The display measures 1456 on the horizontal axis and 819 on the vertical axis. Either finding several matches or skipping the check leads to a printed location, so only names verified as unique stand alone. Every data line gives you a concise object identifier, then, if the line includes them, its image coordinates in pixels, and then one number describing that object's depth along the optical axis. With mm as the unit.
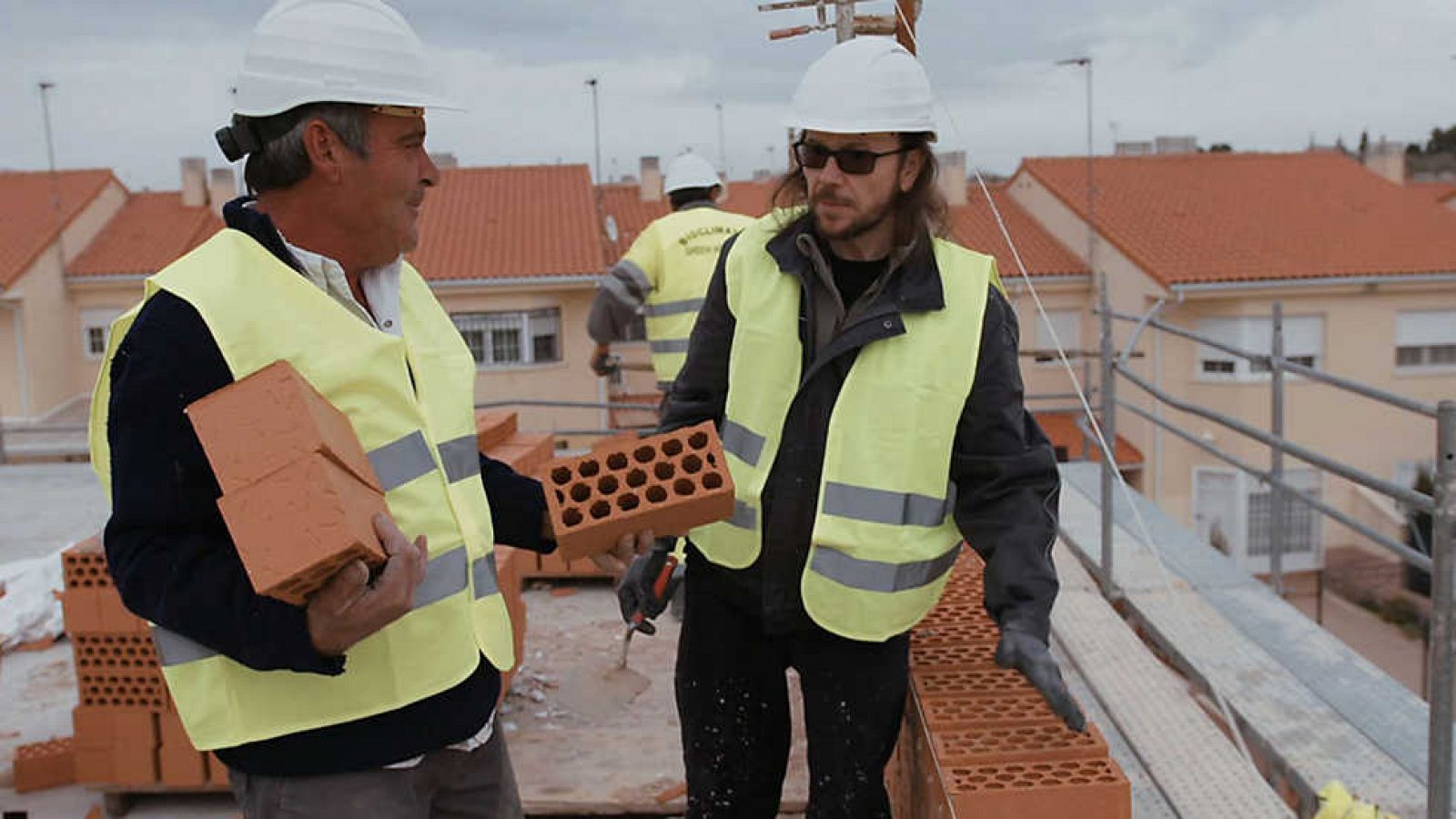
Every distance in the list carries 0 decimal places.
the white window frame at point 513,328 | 21438
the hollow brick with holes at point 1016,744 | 2631
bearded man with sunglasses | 2664
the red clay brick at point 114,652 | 4074
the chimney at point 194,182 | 25812
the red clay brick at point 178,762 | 3996
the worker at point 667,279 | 5957
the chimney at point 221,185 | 25641
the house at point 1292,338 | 21234
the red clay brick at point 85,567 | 4035
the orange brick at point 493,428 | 5676
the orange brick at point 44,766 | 4156
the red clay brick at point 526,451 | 5559
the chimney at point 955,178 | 25922
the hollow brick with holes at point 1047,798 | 2424
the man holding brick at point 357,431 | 1735
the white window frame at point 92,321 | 24047
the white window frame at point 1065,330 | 23078
